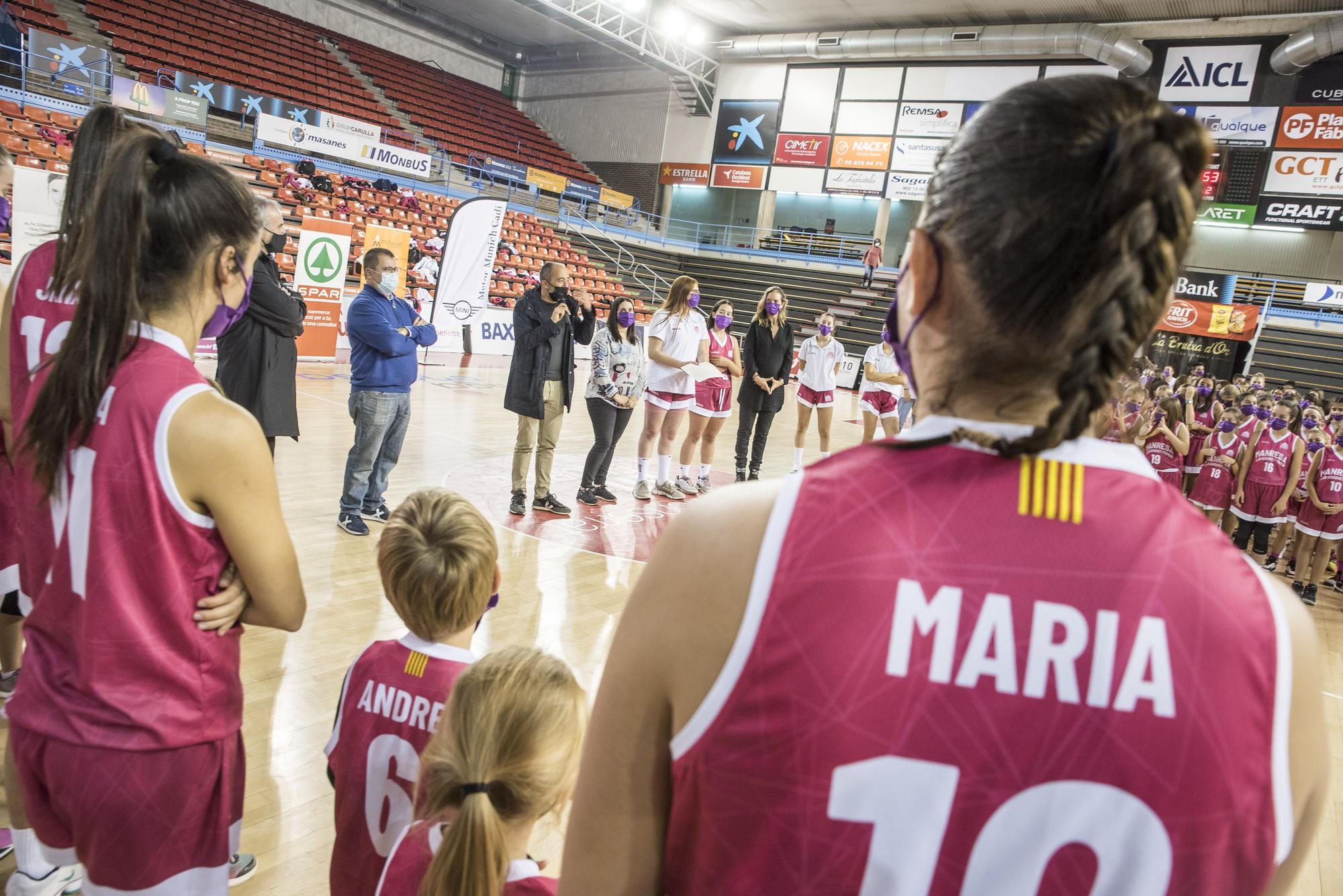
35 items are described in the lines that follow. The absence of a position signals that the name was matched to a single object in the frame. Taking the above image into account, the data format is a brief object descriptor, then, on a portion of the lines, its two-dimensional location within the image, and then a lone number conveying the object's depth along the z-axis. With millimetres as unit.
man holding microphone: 5121
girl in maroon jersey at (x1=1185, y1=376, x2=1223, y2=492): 7586
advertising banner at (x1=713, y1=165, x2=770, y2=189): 22000
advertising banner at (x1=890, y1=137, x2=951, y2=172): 19312
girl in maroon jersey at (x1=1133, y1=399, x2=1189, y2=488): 7020
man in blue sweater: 4453
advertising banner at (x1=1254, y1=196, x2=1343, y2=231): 15703
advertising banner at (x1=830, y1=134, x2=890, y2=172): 20094
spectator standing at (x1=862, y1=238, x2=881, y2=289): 20156
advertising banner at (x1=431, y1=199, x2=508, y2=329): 9344
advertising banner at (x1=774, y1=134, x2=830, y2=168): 20938
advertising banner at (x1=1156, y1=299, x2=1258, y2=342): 13453
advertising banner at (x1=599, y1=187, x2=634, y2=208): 21531
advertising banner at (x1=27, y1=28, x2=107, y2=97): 12789
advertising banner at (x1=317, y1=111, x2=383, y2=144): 14750
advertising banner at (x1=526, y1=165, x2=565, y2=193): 19562
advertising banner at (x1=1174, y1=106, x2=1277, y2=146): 16031
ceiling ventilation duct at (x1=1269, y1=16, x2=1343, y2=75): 14461
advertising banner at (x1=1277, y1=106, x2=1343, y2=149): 15500
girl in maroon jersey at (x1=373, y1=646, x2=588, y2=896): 989
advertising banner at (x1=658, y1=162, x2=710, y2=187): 23188
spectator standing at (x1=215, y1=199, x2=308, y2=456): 3693
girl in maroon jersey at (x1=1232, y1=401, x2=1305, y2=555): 6324
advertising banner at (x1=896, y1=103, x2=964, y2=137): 18938
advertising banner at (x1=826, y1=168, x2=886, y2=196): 20172
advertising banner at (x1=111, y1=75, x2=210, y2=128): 12164
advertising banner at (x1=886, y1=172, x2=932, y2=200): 19469
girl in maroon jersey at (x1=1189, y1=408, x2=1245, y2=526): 6773
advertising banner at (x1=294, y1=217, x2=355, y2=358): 9758
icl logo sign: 16000
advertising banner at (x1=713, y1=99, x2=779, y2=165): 21703
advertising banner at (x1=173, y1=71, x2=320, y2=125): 14453
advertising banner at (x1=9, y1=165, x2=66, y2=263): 8047
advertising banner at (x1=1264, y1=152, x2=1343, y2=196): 15656
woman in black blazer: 6559
